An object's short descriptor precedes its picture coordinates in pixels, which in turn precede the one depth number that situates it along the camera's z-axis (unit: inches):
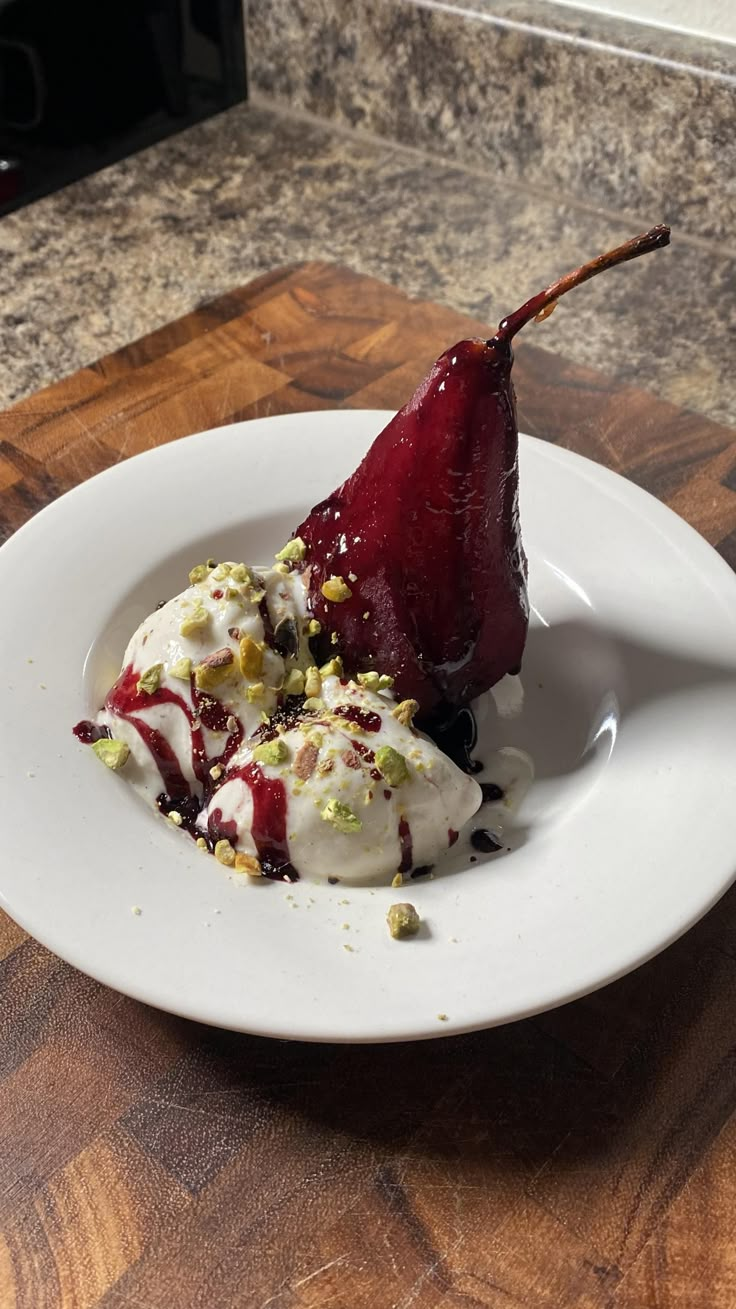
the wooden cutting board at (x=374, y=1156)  21.5
